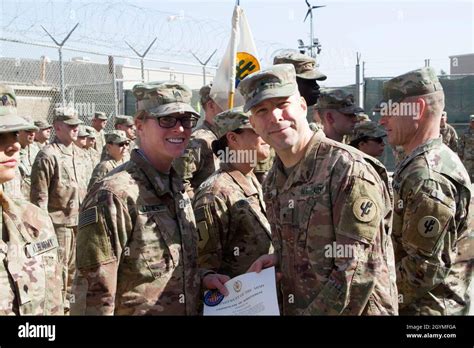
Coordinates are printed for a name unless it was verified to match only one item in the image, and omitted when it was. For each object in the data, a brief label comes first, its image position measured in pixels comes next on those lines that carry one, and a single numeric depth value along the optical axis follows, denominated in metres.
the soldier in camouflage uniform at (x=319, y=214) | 2.58
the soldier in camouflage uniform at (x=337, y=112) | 5.20
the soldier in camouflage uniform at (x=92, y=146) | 10.79
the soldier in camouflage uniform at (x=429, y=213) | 3.16
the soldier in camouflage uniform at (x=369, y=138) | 5.40
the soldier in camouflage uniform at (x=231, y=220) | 3.48
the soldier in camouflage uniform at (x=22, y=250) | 2.52
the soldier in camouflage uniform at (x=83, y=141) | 9.42
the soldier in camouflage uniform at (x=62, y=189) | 7.45
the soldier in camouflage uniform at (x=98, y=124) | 12.66
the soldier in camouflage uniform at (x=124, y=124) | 11.69
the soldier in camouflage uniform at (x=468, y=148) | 12.86
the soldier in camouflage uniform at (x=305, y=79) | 4.77
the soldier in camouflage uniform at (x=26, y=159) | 8.40
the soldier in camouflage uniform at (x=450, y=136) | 11.88
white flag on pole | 5.90
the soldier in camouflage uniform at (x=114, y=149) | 8.51
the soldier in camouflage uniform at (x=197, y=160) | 5.37
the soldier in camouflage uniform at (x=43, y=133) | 10.52
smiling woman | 2.75
